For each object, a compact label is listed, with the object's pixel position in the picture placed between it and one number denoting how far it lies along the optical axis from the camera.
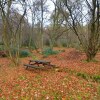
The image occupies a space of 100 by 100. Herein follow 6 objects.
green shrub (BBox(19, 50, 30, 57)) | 10.80
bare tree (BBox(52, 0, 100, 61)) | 7.16
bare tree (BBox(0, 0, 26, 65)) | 6.73
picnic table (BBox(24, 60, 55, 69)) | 6.01
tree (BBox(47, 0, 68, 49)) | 12.21
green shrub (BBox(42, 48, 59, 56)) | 11.35
